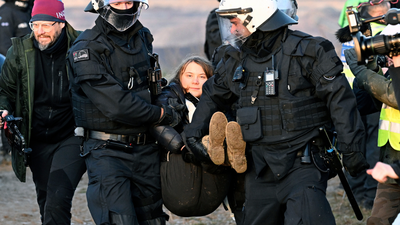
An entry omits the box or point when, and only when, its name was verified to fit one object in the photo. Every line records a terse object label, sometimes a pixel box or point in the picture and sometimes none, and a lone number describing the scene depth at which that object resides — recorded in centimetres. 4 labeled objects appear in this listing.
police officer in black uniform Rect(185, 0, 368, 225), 789
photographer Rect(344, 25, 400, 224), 896
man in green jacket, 1022
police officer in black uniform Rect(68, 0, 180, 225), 887
